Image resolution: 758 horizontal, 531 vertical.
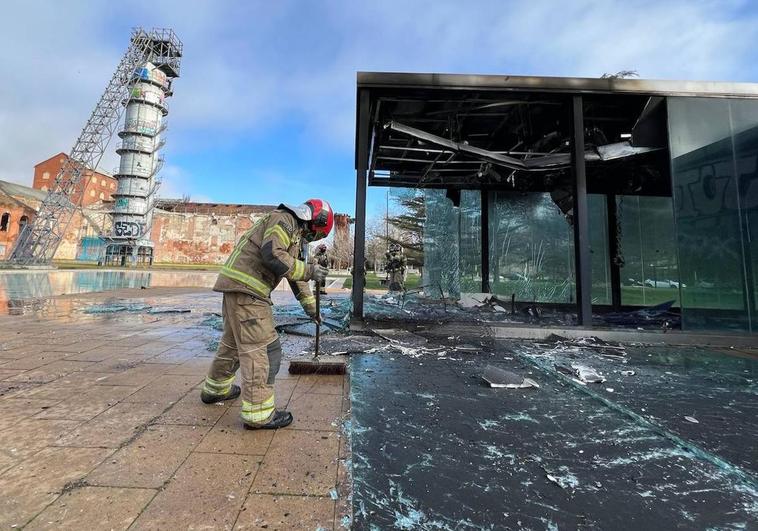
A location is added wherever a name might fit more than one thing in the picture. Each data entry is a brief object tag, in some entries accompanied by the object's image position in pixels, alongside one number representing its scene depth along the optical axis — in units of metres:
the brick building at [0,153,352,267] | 40.09
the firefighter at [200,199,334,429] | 2.35
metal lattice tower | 27.22
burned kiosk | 5.66
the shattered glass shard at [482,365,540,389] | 3.34
